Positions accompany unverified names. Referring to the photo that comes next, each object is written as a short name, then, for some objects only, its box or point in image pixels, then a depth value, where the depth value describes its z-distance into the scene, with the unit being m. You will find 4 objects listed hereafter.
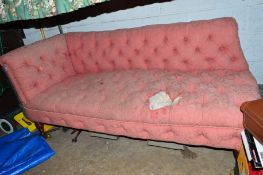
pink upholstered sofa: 1.61
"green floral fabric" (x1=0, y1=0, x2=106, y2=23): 1.50
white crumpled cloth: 1.70
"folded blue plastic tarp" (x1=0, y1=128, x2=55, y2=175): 2.14
